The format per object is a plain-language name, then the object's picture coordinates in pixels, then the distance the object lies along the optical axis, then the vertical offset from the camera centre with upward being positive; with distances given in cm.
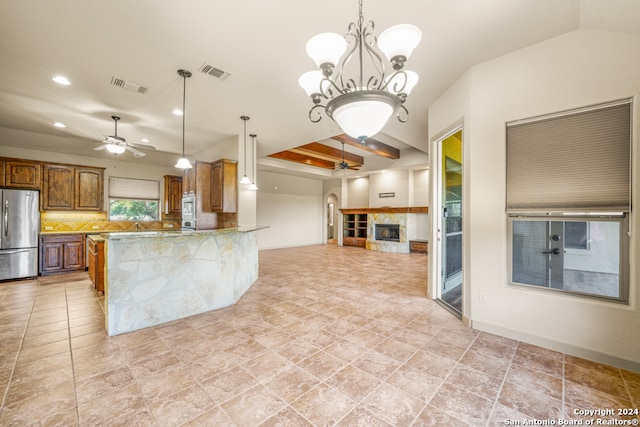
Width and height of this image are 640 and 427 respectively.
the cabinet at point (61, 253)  548 -84
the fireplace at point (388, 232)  925 -63
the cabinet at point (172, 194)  775 +61
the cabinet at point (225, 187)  523 +57
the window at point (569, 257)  223 -40
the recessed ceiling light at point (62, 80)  315 +165
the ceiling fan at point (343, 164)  818 +158
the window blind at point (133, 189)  704 +73
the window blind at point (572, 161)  218 +49
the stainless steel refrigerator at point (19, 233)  501 -38
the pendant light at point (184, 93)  308 +167
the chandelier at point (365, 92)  150 +74
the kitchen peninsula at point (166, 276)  281 -74
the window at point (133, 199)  707 +42
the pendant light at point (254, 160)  552 +121
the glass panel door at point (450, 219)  390 -7
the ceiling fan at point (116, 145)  393 +108
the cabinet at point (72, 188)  585 +64
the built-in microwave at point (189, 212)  553 +5
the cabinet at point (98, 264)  414 -80
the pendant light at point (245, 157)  453 +121
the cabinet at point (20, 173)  529 +86
